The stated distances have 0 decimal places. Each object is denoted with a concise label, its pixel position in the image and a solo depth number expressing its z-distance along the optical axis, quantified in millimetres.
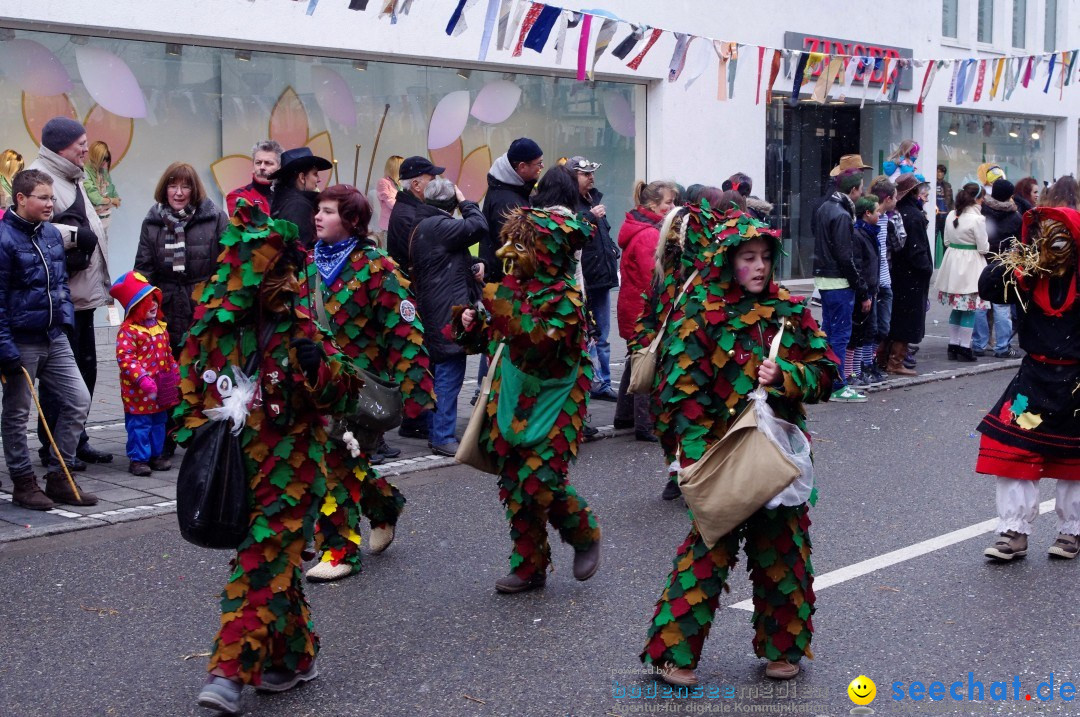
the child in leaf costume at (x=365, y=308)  6203
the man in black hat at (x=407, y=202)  9211
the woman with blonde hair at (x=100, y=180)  11750
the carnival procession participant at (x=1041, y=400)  6195
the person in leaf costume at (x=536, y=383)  5664
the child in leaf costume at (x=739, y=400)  4609
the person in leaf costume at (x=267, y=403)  4516
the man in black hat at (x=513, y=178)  9305
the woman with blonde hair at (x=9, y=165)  10742
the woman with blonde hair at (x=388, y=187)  13172
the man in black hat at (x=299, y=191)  8508
